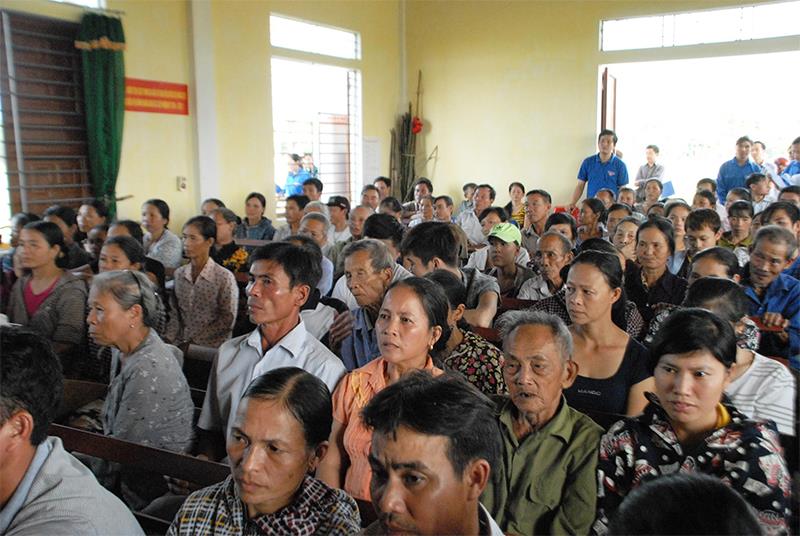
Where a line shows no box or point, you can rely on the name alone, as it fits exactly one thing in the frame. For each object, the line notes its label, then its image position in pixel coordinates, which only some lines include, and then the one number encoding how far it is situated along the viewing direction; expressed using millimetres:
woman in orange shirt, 1882
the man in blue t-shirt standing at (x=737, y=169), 7574
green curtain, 6121
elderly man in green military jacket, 1674
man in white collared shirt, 2227
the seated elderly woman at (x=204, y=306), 3752
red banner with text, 6598
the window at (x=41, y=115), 5770
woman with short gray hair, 2141
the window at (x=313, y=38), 8141
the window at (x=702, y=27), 7559
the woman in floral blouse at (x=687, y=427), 1521
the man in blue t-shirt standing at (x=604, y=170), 7594
